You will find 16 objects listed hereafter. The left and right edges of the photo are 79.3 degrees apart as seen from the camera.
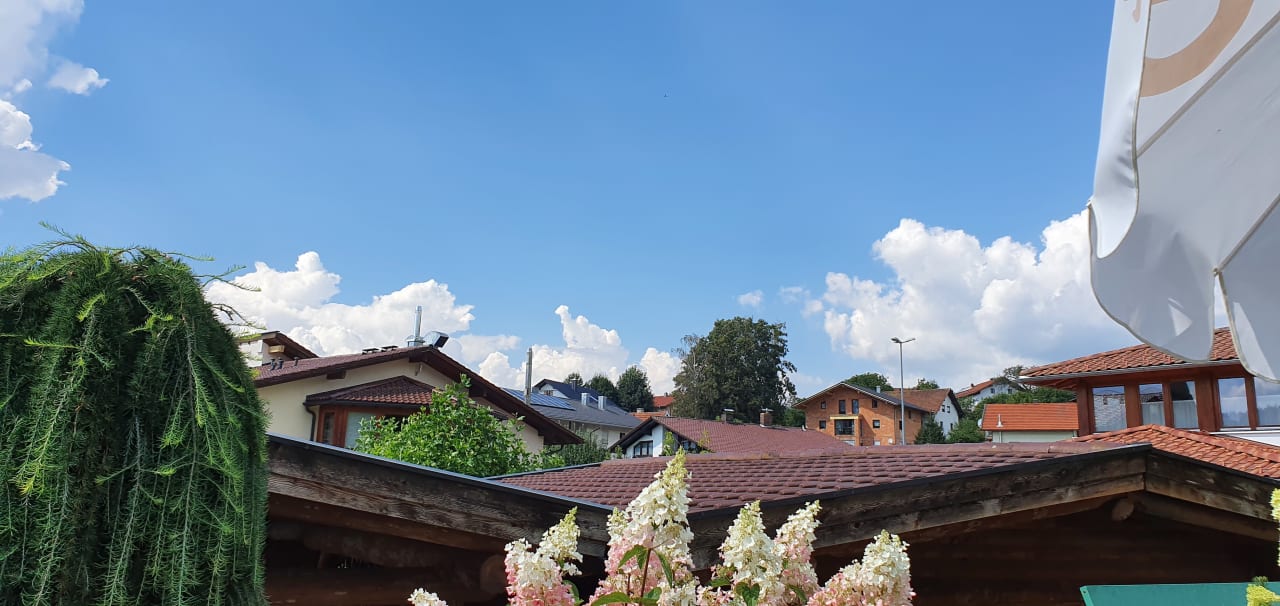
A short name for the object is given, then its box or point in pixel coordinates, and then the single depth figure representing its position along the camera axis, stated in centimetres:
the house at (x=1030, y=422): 4812
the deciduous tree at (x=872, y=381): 8879
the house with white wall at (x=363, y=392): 1933
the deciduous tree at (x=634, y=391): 7712
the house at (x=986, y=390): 9531
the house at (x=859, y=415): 5881
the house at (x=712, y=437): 3878
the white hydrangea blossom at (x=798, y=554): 168
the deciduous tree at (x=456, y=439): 907
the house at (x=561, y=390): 5647
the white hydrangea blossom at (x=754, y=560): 152
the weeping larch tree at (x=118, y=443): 176
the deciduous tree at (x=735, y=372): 5722
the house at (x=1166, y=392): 1838
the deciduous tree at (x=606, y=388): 7656
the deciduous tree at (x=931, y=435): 4593
